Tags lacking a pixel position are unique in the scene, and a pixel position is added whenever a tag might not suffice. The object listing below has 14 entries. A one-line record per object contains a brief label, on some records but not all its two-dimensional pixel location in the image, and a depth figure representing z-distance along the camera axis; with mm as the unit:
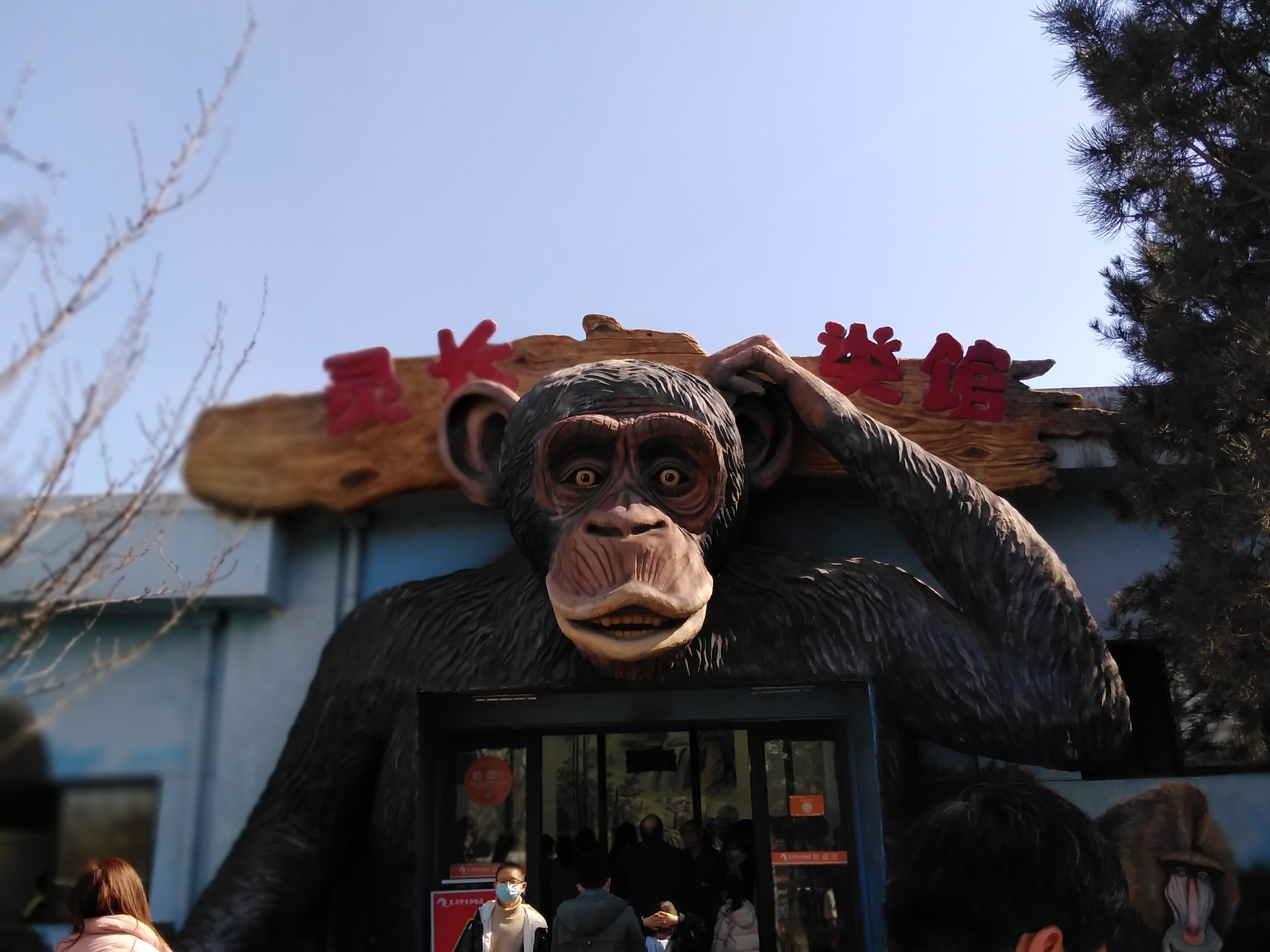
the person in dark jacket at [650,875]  5461
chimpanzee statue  4160
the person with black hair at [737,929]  4984
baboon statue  4438
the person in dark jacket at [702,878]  5367
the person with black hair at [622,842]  5668
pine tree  3441
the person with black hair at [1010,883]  1278
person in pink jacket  2057
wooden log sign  5090
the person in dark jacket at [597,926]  3578
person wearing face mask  3471
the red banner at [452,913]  4316
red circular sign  5133
